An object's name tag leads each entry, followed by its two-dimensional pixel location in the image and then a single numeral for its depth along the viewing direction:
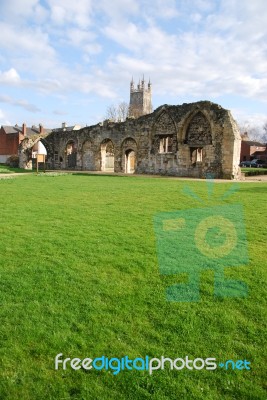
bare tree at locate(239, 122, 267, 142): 107.41
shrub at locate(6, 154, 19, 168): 42.50
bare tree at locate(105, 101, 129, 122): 69.99
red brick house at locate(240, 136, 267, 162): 64.94
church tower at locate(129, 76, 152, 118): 97.25
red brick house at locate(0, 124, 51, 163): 55.28
